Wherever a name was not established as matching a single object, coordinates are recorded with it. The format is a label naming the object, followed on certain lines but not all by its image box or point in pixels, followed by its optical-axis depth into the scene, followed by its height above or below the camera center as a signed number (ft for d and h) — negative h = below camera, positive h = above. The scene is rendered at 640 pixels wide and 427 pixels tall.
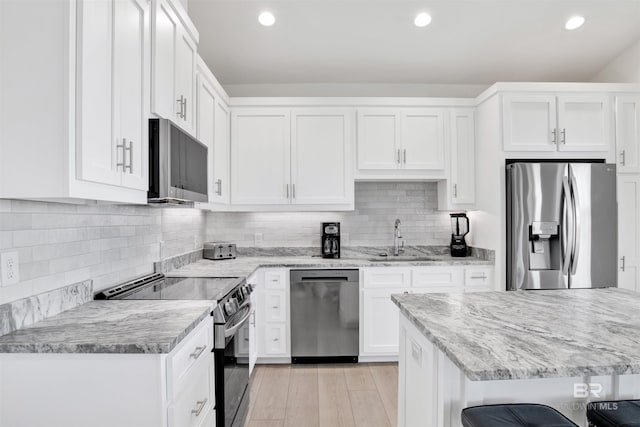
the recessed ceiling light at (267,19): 10.44 +5.36
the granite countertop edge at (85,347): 4.17 -1.35
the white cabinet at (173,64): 6.22 +2.75
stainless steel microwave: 5.88 +0.88
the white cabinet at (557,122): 11.03 +2.70
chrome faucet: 13.16 -0.75
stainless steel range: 6.41 -1.65
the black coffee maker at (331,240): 12.62 -0.68
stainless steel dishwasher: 11.23 -2.65
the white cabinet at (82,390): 4.24 -1.83
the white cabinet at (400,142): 12.19 +2.37
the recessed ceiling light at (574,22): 10.91 +5.46
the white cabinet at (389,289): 11.34 -2.04
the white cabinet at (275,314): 11.24 -2.70
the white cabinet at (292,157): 12.13 +1.90
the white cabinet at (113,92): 4.34 +1.59
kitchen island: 3.59 -1.29
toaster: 11.95 -0.96
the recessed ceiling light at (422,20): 10.57 +5.39
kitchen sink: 12.25 -1.28
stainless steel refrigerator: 10.56 -0.18
